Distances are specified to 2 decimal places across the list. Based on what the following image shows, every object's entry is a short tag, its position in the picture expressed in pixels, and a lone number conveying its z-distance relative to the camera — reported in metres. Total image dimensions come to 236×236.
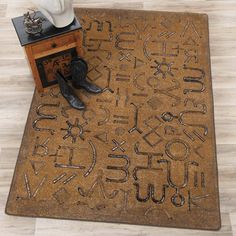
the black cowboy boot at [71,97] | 2.47
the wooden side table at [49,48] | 2.19
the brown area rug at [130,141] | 2.14
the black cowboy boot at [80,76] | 2.37
